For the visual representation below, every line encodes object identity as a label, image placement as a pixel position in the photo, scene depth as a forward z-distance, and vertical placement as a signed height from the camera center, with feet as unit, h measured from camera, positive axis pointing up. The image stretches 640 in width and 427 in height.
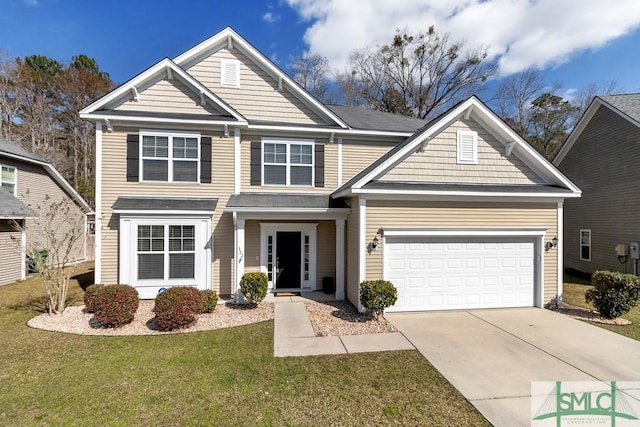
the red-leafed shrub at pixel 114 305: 23.54 -7.33
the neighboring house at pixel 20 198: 41.34 +2.45
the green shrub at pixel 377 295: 25.02 -6.87
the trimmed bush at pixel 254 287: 28.60 -7.03
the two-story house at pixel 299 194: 28.58 +2.10
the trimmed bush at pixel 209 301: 27.43 -8.12
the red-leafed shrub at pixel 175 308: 23.08 -7.40
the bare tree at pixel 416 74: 81.46 +39.99
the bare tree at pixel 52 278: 26.99 -5.96
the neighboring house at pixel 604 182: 40.24 +4.82
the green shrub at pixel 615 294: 25.82 -6.89
